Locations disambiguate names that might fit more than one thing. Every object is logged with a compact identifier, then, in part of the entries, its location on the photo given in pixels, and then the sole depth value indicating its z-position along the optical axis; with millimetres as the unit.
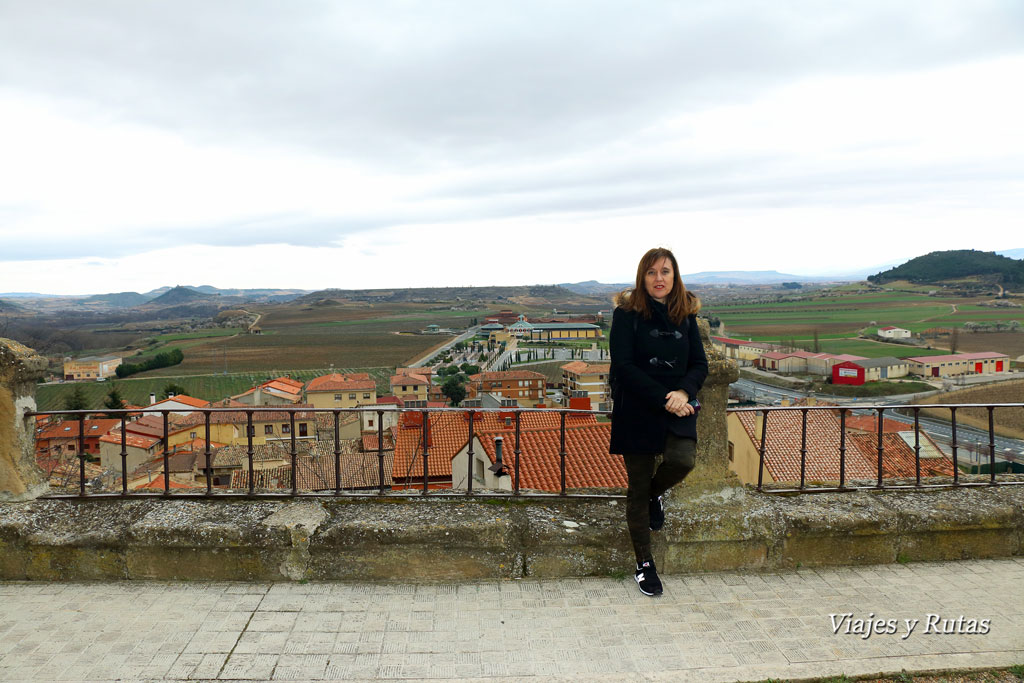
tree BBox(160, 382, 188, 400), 64781
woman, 3668
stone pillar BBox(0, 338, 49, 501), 4332
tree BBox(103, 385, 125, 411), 59197
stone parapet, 4008
